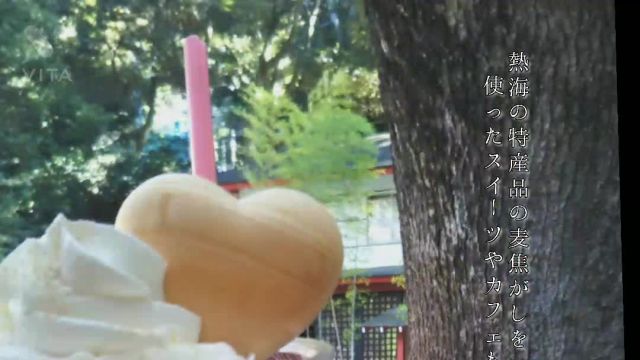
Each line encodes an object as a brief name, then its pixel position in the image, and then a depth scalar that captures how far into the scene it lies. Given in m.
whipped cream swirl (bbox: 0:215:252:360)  0.43
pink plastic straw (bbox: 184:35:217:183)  0.56
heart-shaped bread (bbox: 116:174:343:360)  0.46
